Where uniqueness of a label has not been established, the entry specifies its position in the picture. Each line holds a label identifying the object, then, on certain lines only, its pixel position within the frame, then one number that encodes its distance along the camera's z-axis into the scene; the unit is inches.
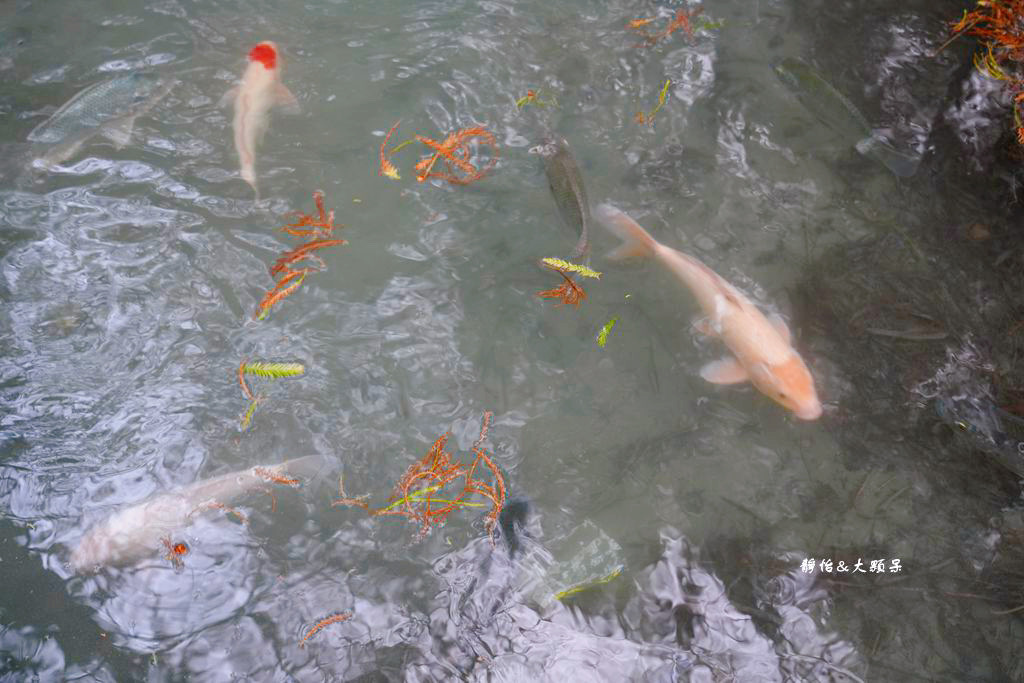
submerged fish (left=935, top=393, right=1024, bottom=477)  134.6
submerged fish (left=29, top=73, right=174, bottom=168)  166.2
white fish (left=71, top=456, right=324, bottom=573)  119.3
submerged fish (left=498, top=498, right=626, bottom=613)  120.3
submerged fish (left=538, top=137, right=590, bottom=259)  144.3
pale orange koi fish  136.2
